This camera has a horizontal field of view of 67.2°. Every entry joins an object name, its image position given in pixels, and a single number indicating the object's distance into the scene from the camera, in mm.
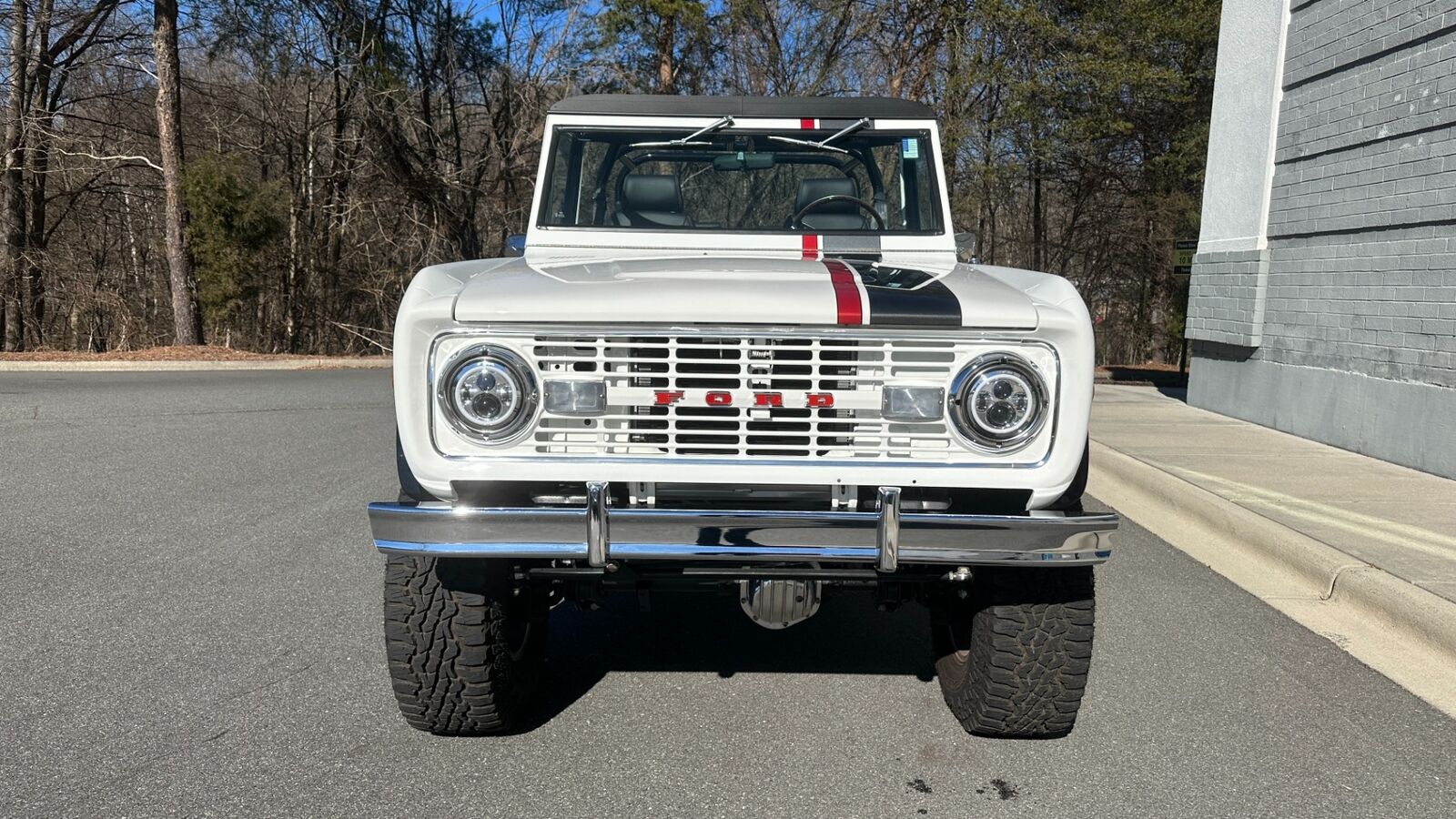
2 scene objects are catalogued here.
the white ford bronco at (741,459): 2754
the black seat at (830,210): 4465
